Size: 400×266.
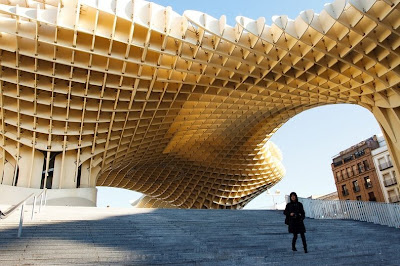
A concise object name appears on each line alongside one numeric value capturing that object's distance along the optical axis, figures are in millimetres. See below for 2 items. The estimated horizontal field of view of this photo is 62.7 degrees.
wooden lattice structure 17719
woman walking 8547
